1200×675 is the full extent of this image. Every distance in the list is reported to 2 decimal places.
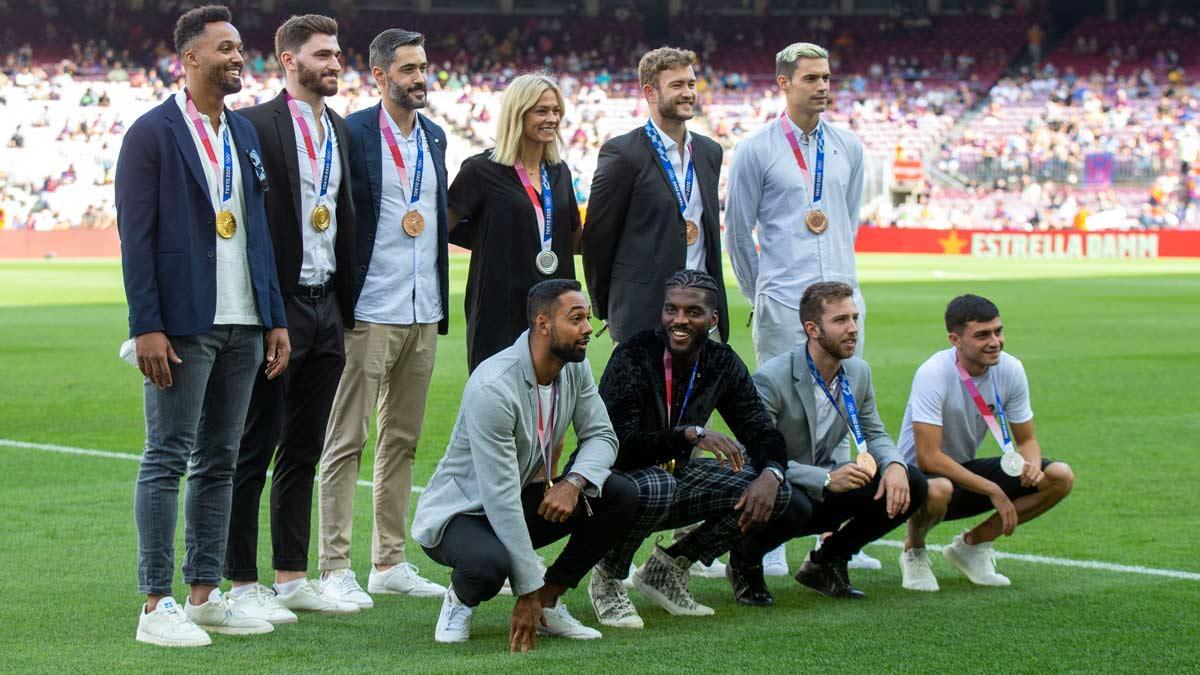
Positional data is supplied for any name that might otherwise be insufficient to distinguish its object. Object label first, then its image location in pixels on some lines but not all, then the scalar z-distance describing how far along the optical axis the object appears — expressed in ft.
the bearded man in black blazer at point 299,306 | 20.47
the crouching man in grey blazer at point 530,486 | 18.84
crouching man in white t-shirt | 22.52
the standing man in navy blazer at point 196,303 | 18.21
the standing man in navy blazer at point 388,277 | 21.85
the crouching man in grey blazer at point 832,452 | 21.39
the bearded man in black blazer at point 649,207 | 23.36
